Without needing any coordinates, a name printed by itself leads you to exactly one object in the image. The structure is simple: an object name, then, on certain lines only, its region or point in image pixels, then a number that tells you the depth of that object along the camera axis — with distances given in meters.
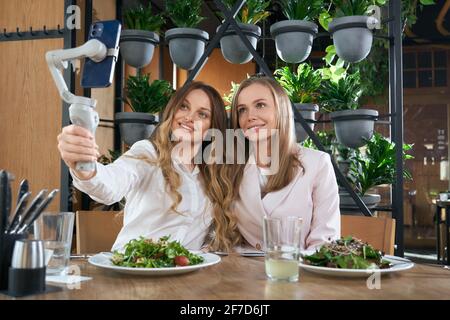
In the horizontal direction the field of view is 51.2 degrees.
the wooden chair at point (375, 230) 1.63
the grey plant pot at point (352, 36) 2.23
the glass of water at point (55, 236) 1.01
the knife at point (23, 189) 0.97
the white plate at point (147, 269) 1.00
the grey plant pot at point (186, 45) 2.42
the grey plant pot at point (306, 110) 2.49
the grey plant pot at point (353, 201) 2.49
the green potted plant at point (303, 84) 2.71
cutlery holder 0.90
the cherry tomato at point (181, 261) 1.07
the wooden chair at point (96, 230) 1.70
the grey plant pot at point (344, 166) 2.85
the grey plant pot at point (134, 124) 2.52
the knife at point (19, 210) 0.94
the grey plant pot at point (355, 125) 2.37
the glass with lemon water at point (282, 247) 1.01
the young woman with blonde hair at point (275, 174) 1.72
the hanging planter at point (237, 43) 2.39
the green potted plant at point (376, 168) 2.58
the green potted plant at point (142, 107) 2.54
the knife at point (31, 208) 0.92
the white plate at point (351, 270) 1.00
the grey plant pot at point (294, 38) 2.29
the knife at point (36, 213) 0.93
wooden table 0.87
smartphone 0.95
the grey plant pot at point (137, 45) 2.49
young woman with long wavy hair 1.70
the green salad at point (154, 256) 1.06
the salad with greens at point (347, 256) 1.04
